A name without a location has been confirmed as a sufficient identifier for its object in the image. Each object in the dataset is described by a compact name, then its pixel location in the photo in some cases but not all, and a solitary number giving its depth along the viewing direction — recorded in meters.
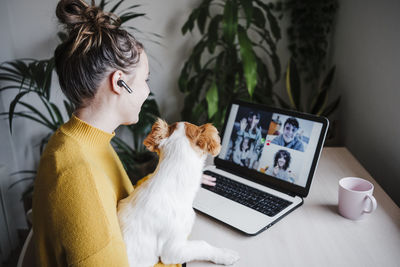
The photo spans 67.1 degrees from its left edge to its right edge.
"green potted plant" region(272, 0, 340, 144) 1.72
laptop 0.95
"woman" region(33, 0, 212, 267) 0.65
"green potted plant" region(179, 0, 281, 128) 1.65
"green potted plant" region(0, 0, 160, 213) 1.49
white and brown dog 0.76
